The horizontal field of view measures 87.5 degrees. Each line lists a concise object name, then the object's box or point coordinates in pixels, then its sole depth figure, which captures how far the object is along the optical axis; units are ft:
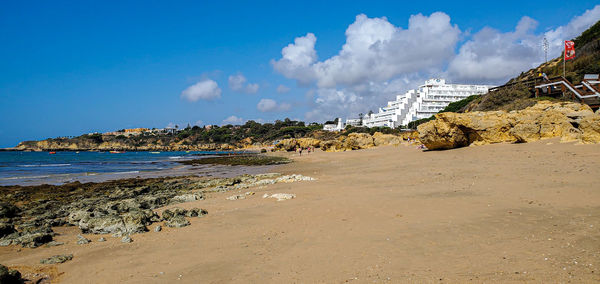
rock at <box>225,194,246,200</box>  35.40
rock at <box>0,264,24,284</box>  13.38
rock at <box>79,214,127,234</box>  22.70
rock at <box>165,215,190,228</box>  23.56
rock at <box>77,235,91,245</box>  20.80
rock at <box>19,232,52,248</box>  20.75
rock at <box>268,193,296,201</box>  31.53
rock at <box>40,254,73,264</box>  17.10
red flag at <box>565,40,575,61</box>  120.78
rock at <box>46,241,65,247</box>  20.74
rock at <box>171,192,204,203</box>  38.30
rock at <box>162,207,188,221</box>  25.67
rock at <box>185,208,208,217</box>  26.61
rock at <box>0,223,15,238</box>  22.75
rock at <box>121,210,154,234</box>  22.21
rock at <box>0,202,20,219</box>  33.21
